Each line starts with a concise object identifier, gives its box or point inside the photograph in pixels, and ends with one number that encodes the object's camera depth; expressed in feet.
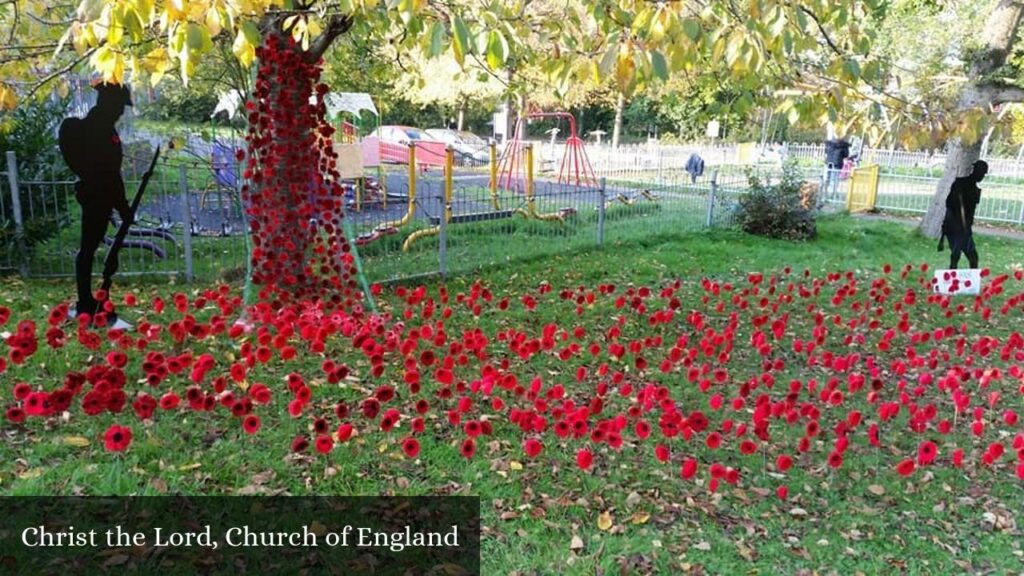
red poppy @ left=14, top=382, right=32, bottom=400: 9.85
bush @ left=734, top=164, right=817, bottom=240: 37.37
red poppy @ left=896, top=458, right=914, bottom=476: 9.96
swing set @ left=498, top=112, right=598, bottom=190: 52.91
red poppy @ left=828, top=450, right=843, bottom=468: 10.14
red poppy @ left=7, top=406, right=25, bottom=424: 9.55
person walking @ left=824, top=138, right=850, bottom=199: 65.36
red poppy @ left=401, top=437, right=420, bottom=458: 9.62
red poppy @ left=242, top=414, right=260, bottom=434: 9.47
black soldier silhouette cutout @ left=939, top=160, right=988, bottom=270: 22.89
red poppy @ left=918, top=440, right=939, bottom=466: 9.97
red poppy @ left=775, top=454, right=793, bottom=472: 10.20
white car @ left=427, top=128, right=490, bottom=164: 88.08
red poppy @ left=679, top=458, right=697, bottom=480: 9.95
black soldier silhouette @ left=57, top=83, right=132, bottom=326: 15.21
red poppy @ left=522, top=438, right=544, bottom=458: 9.85
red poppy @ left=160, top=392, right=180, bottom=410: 9.55
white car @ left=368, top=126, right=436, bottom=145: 90.84
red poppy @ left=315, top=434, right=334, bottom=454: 9.37
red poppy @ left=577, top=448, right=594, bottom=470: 9.82
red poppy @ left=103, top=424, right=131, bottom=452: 8.93
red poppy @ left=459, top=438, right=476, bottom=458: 9.72
